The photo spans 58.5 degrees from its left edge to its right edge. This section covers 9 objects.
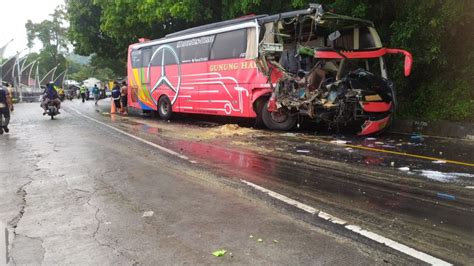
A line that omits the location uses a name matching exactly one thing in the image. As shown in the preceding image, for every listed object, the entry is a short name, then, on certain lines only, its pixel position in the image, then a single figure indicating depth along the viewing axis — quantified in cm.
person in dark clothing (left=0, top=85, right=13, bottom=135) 1329
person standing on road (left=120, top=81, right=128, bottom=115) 2097
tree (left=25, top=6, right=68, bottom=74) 7594
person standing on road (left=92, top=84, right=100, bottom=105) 3308
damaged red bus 1056
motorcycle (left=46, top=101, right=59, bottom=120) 1762
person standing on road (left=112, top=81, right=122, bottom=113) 2098
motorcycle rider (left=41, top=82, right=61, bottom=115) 1766
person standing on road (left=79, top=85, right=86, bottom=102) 3681
